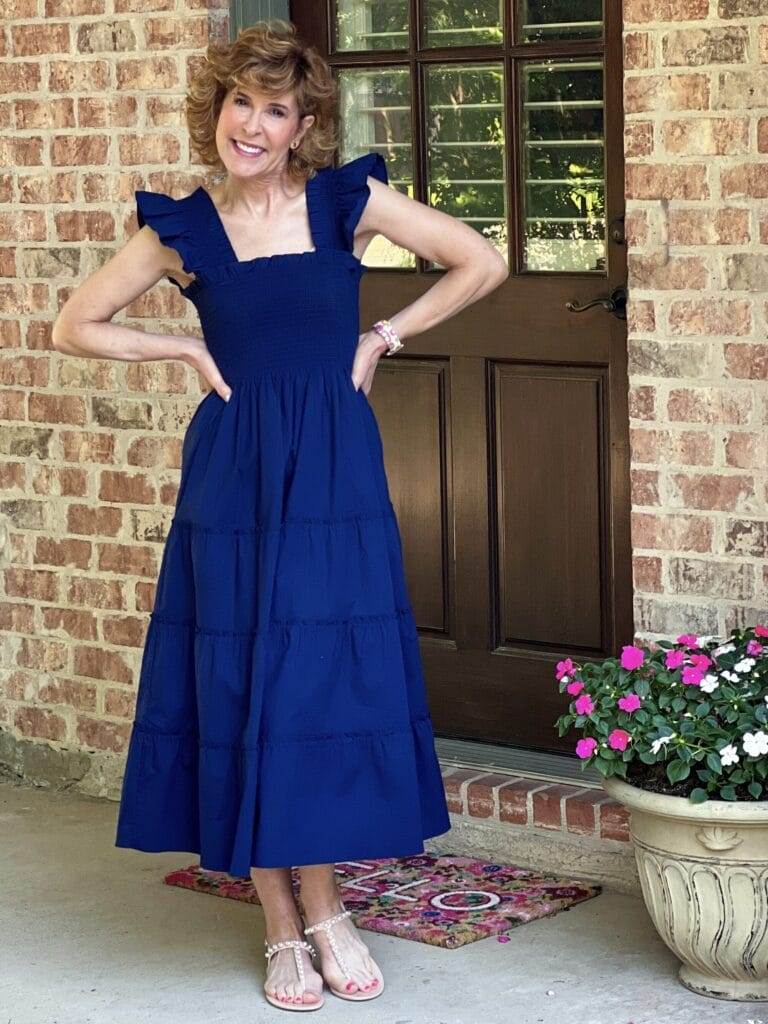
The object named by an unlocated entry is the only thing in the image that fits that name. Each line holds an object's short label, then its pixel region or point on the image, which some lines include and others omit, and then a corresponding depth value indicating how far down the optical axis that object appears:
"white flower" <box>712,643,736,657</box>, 3.75
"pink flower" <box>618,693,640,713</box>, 3.64
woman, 3.53
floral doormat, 4.10
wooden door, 4.48
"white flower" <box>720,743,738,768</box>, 3.51
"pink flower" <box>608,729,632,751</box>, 3.62
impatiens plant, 3.54
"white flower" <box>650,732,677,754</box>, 3.58
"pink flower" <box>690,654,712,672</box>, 3.68
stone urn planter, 3.53
